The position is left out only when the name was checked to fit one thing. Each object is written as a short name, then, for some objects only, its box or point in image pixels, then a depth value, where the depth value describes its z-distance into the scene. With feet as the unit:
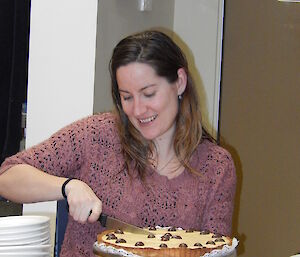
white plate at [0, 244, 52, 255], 7.01
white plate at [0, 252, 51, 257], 7.01
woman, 8.41
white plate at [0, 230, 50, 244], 7.02
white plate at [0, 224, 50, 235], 7.01
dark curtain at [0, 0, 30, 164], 11.54
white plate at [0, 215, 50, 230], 7.04
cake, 7.01
